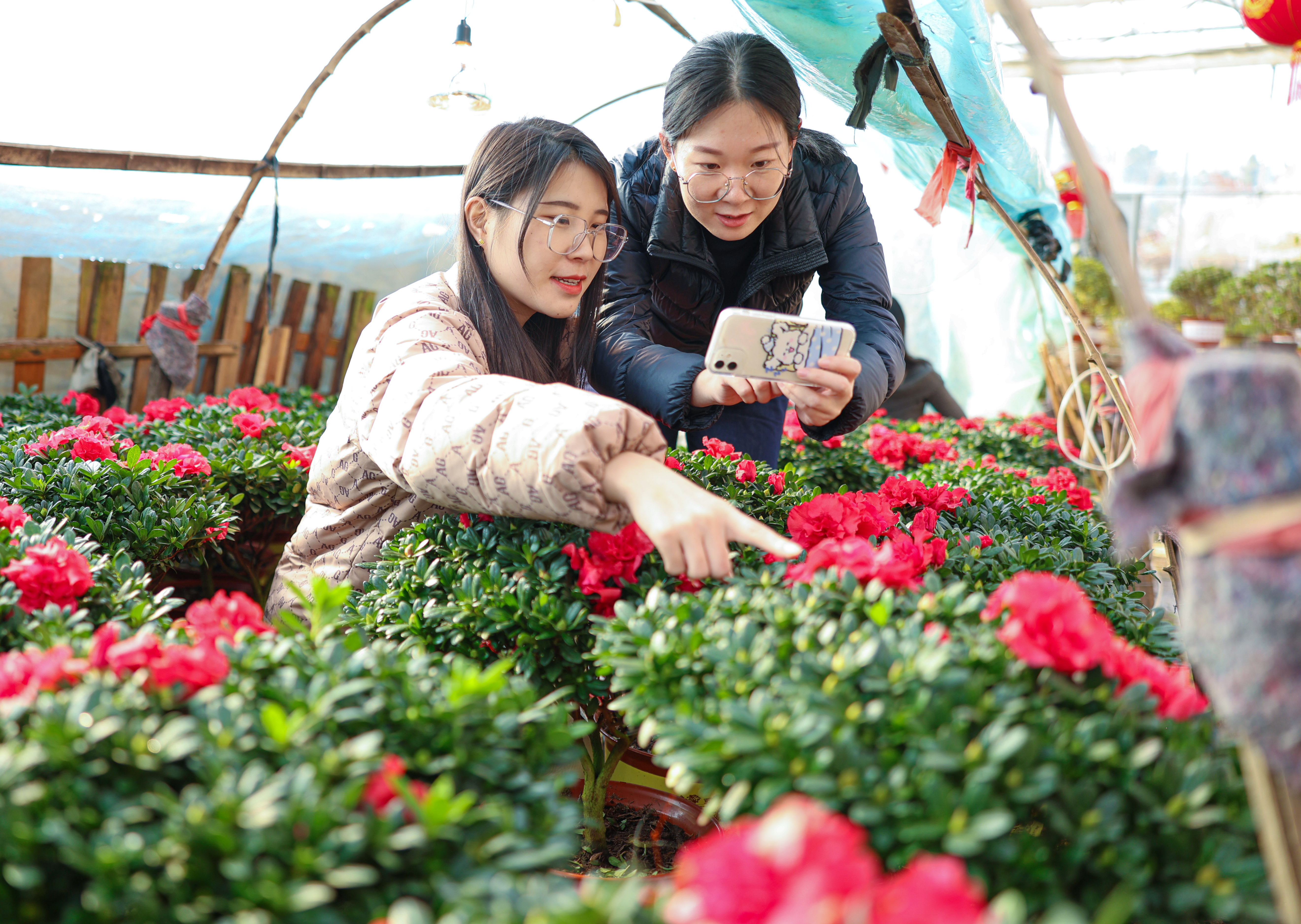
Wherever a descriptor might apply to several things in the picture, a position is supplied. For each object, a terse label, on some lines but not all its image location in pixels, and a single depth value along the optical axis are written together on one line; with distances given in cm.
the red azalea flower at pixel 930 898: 58
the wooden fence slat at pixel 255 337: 565
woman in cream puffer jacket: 114
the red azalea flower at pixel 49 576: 129
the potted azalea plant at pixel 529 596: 131
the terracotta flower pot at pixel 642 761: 183
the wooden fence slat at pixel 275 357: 570
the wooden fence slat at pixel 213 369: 538
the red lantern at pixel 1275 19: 379
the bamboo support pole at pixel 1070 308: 195
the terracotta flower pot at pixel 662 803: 166
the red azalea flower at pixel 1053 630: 92
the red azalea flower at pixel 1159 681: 93
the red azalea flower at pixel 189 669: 96
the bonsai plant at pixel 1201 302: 702
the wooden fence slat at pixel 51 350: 427
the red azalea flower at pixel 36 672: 94
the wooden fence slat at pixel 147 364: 489
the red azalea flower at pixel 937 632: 96
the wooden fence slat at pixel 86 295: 463
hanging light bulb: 384
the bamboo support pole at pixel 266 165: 411
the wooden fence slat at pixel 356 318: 625
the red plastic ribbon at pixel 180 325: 468
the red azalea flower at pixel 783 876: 59
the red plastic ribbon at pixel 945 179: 231
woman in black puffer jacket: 197
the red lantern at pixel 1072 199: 612
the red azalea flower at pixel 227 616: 114
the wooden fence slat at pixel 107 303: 472
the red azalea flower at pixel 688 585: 138
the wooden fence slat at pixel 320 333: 607
